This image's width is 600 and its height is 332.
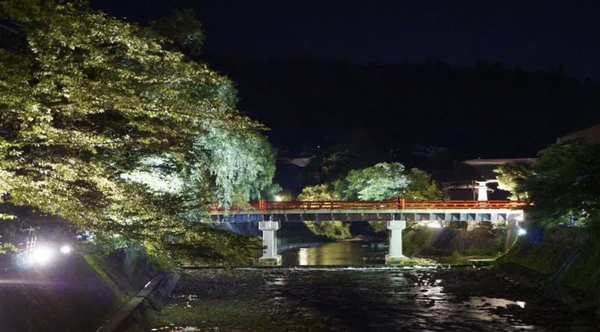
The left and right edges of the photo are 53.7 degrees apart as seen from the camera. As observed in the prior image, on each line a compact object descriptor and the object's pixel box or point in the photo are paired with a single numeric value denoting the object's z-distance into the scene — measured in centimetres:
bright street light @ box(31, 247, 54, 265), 1903
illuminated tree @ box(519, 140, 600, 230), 2672
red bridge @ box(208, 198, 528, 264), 4861
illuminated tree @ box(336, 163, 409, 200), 6138
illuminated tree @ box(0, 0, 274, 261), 1316
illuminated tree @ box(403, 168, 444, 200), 6097
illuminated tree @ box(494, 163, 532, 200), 5184
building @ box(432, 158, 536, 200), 6401
